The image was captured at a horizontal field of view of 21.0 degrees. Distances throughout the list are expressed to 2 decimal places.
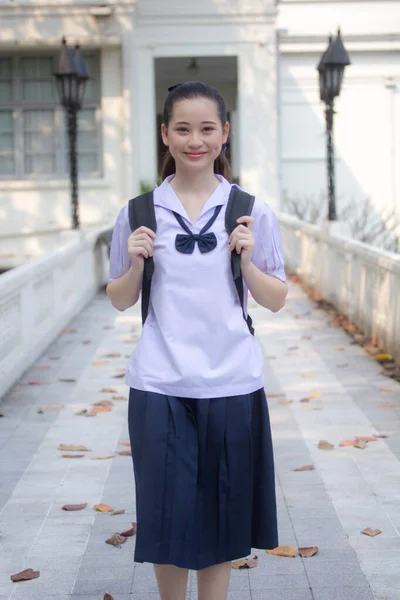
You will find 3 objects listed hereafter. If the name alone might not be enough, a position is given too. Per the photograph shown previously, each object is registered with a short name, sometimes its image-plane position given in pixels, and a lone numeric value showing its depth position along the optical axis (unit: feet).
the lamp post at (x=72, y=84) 53.11
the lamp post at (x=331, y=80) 49.42
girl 11.38
